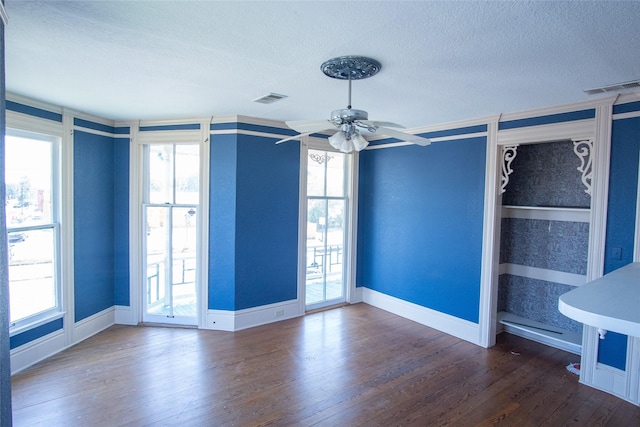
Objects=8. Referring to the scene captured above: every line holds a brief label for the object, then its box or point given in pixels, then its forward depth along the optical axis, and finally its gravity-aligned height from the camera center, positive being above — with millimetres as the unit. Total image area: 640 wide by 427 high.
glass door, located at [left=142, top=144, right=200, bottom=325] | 4344 -422
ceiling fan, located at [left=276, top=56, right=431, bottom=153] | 2266 +536
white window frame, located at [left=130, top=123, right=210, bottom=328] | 4242 -163
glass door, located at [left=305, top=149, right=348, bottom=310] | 4945 -432
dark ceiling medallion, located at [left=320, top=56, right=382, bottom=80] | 2277 +946
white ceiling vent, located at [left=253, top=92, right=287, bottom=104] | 3195 +987
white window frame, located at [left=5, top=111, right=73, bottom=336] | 3602 -201
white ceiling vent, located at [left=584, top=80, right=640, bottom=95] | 2613 +971
